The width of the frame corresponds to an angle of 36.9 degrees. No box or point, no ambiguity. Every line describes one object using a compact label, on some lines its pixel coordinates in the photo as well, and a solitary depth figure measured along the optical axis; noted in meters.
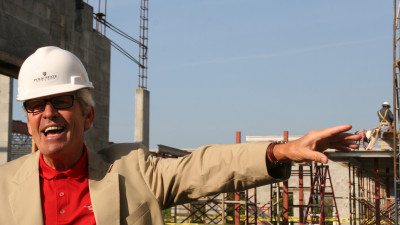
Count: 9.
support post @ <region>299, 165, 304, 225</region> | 18.67
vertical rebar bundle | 18.65
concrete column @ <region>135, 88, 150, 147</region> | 17.73
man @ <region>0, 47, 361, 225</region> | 2.65
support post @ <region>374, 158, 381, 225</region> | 20.07
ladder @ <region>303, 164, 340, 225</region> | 17.64
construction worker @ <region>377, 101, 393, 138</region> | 18.92
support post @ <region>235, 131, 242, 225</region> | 17.89
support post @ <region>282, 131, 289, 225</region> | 18.05
